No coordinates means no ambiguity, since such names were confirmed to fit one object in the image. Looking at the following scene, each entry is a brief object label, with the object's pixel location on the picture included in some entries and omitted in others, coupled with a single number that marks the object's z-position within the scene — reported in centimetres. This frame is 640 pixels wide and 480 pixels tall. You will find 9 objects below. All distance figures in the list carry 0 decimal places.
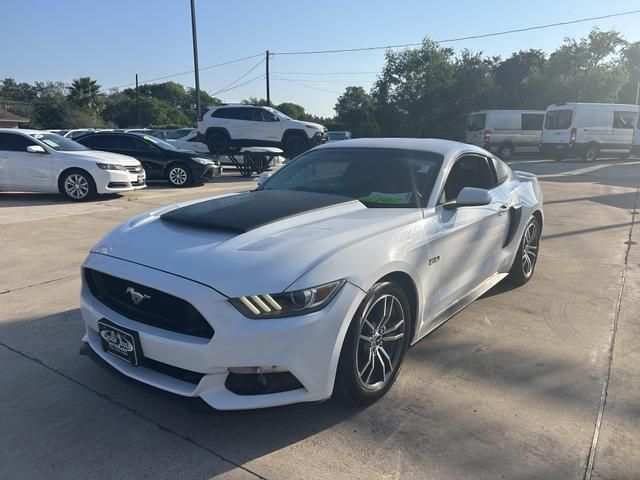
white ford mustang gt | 244
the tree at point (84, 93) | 6391
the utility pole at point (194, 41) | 2212
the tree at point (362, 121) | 4341
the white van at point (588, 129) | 2330
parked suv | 1741
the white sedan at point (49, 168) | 1050
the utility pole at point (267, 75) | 3746
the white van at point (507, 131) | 2616
